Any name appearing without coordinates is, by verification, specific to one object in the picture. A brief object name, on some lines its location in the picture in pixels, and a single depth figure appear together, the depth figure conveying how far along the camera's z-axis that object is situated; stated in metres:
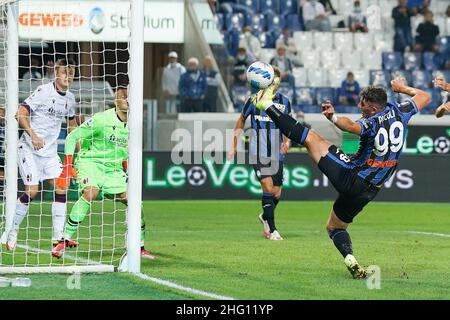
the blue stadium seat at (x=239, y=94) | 28.19
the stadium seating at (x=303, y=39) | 31.16
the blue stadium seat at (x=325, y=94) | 29.20
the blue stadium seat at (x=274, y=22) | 31.34
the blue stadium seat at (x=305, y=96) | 29.04
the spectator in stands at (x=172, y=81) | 26.77
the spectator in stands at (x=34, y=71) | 24.50
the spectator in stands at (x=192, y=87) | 26.78
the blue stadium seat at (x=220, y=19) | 30.55
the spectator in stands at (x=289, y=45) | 30.17
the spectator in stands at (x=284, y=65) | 28.66
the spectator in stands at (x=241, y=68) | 28.28
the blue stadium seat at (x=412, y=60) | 30.91
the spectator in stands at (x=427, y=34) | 31.27
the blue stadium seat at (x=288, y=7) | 31.91
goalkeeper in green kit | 13.27
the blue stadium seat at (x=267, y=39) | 30.56
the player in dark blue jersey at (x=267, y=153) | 16.20
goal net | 12.60
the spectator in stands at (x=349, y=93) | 28.64
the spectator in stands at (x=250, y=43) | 29.67
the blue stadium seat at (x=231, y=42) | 29.86
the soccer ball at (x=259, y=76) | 11.55
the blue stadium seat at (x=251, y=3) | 31.52
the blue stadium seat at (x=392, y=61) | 31.06
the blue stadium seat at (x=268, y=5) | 31.73
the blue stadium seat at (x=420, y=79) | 30.33
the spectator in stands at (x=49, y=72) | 21.90
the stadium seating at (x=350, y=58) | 31.62
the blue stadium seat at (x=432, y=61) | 30.95
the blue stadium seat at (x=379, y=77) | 30.02
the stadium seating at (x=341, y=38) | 31.73
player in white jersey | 13.63
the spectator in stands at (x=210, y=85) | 27.10
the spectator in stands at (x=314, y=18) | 31.58
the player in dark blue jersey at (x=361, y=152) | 11.06
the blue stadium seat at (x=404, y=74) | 29.92
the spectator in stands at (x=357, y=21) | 31.83
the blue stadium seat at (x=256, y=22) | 30.95
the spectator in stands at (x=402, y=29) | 31.42
